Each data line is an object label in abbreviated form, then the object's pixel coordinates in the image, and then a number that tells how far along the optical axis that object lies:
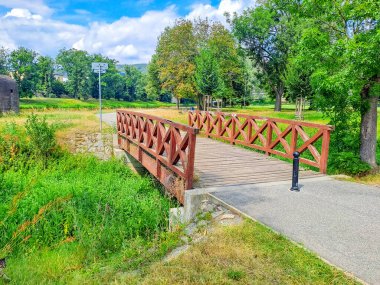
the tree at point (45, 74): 58.41
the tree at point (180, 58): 32.41
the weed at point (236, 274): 3.26
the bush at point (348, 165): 7.40
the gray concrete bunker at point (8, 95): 27.98
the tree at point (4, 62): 49.62
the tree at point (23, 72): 49.84
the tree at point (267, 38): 33.28
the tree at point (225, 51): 32.34
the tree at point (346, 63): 6.91
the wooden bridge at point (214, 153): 6.36
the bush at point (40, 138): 10.57
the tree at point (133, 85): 75.83
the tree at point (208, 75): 26.81
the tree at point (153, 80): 47.13
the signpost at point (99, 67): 14.26
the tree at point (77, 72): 63.37
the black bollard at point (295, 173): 5.85
